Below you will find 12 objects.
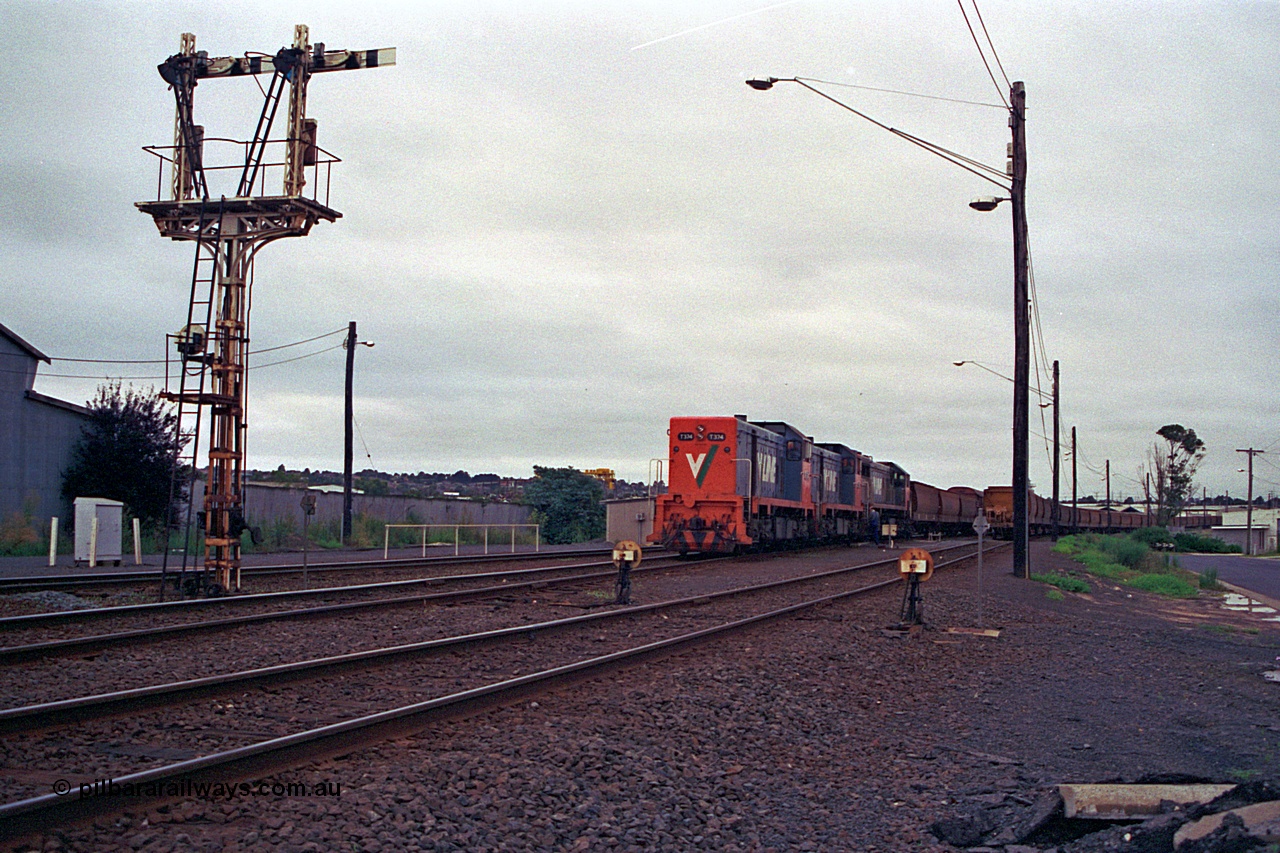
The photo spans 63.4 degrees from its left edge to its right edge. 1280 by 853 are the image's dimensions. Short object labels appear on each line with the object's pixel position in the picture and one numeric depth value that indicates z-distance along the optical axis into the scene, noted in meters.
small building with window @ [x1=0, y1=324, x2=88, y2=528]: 31.28
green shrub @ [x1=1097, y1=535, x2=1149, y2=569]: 41.41
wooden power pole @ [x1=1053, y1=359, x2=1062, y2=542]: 48.53
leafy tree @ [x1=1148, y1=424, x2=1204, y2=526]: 95.06
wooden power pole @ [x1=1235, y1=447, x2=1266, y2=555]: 79.84
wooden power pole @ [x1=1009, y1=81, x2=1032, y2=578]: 24.56
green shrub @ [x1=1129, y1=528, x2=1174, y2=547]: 67.38
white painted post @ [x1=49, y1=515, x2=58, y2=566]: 22.08
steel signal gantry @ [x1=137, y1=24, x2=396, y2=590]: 15.43
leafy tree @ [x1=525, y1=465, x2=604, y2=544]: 45.44
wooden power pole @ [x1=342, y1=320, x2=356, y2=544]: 37.38
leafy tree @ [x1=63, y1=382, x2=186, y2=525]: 32.59
